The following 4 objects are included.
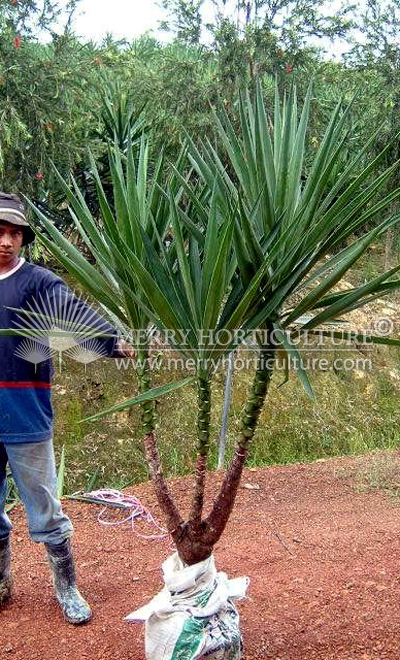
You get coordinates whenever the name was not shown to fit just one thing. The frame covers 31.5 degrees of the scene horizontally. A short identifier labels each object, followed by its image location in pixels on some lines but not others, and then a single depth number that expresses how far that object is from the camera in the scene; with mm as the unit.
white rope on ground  3900
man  2701
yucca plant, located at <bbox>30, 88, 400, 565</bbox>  2080
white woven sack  2275
